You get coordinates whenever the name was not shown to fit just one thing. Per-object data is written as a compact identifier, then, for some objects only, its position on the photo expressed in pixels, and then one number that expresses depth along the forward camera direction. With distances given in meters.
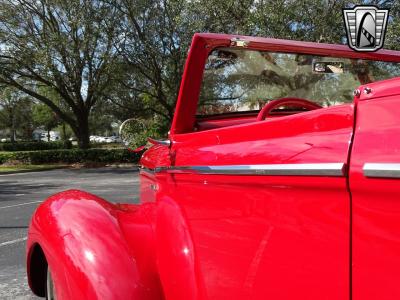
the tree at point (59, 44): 22.55
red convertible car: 1.28
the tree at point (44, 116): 56.97
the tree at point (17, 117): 47.45
